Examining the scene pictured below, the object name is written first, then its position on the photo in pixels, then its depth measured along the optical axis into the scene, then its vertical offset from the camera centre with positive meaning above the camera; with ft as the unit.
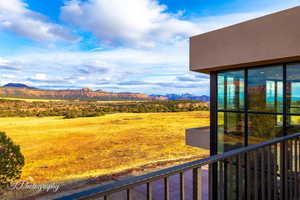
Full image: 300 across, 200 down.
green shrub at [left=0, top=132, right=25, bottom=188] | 34.35 -10.48
